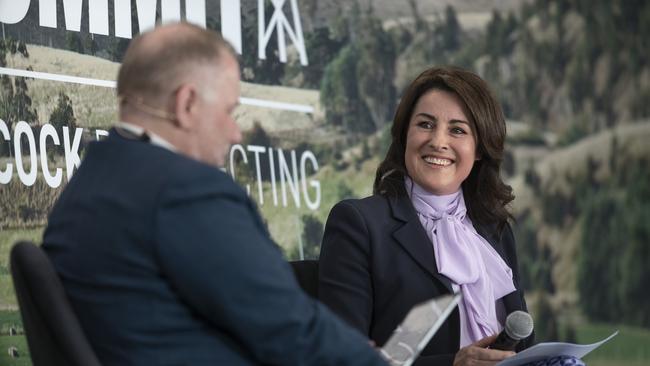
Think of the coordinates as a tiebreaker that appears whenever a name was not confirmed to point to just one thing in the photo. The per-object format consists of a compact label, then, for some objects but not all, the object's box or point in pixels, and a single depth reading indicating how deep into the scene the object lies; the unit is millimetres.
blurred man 4362
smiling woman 5113
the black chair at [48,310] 4401
